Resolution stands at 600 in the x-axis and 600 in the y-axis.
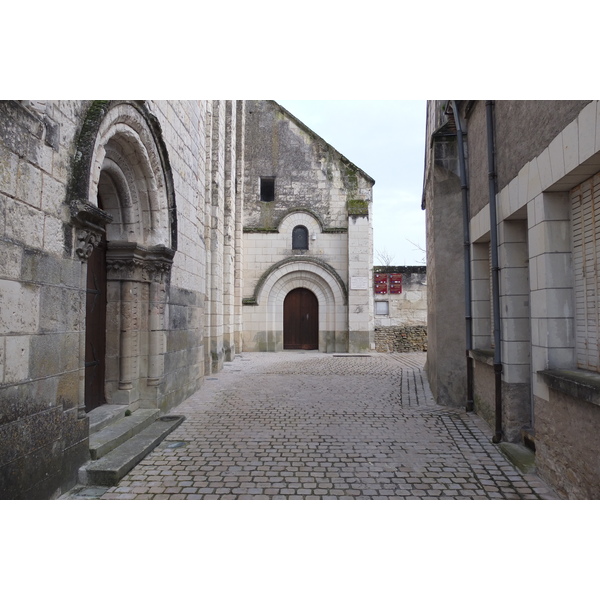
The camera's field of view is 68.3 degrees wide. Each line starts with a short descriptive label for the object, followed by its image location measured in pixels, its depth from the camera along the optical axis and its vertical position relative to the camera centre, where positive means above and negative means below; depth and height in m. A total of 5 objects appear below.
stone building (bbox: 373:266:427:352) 15.75 +0.55
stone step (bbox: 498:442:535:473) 3.81 -1.24
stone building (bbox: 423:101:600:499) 3.12 +0.47
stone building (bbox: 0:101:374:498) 2.98 +0.56
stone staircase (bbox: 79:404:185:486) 3.62 -1.19
